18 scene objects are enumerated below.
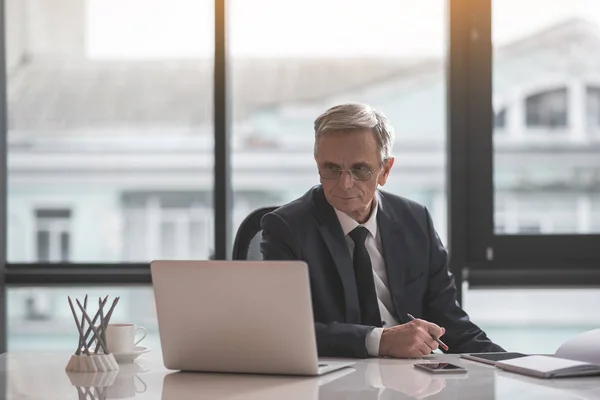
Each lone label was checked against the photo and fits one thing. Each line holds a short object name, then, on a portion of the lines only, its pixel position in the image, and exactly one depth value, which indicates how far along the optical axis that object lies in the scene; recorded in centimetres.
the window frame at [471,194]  378
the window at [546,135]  385
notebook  178
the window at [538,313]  395
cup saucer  201
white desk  161
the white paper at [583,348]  197
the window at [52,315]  668
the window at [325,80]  410
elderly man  234
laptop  172
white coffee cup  202
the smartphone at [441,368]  182
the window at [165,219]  650
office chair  252
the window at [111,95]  404
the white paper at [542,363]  179
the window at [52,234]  669
